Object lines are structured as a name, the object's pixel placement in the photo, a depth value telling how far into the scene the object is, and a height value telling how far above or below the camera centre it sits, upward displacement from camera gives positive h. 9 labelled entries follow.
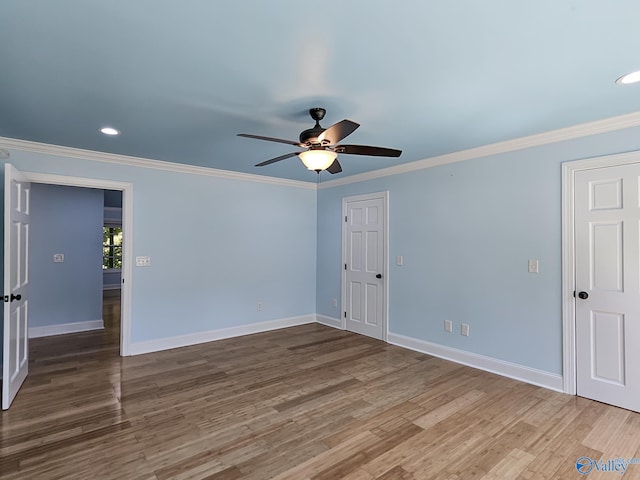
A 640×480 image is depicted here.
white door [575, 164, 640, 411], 2.87 -0.35
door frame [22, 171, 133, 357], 4.21 -0.23
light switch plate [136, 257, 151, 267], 4.32 -0.23
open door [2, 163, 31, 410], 2.85 -0.36
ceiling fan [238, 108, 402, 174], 2.41 +0.73
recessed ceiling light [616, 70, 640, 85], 2.13 +1.07
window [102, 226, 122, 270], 9.73 -0.10
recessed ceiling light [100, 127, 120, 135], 3.16 +1.07
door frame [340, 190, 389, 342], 4.85 -0.27
